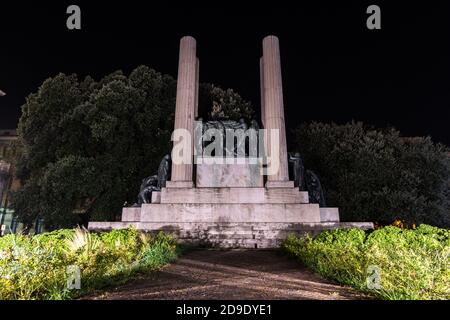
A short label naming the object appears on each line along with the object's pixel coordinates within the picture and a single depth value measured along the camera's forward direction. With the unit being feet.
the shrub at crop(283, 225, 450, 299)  18.83
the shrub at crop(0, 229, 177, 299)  19.31
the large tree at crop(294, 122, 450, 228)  81.46
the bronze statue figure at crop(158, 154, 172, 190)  64.66
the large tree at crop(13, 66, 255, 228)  80.33
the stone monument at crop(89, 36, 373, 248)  57.72
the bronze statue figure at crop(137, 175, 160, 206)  63.77
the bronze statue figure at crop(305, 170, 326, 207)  64.34
